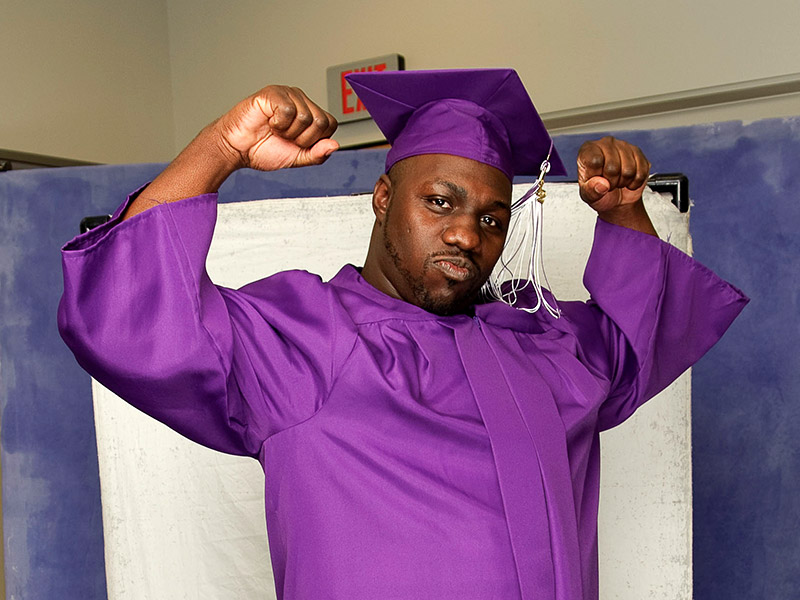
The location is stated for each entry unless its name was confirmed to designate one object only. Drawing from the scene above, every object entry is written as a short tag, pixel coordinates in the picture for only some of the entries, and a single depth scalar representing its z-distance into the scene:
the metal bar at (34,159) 2.99
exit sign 3.39
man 0.98
